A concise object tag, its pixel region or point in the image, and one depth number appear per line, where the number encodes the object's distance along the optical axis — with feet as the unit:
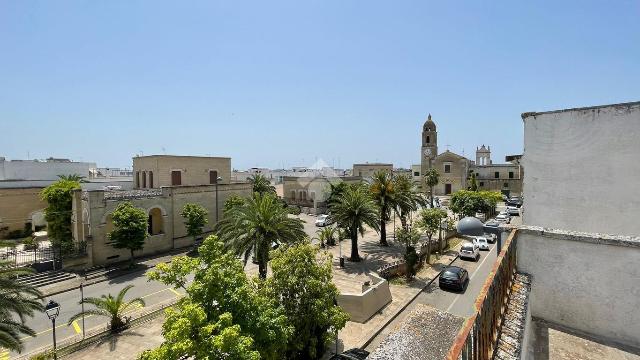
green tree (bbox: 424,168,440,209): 167.94
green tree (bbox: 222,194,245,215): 105.91
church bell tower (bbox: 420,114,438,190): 209.87
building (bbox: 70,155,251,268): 82.89
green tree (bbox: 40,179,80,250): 89.04
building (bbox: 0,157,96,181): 149.07
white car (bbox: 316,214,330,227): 131.64
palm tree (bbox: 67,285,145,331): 51.36
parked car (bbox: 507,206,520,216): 138.84
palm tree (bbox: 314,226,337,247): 97.14
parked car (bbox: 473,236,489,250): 93.26
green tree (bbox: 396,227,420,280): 70.03
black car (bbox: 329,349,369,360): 39.83
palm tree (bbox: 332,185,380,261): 81.10
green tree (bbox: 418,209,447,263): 82.58
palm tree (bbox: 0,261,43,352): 37.19
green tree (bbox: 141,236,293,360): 25.89
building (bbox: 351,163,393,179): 242.17
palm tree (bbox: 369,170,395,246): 93.20
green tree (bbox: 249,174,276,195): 132.57
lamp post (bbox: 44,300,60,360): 40.02
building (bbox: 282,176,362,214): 161.58
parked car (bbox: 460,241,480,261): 83.97
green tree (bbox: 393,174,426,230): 94.63
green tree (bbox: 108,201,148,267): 77.10
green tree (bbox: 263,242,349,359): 38.73
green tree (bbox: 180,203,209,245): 94.21
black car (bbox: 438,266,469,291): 63.93
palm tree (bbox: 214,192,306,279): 56.65
